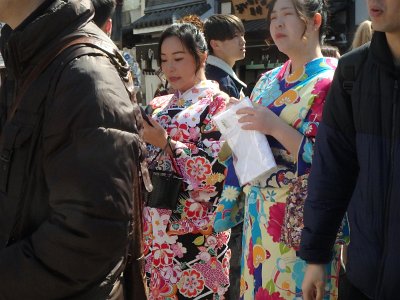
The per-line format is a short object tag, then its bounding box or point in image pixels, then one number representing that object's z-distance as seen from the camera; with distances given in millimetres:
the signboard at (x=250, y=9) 10102
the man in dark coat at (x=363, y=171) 1683
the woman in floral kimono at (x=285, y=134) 2428
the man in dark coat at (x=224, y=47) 4438
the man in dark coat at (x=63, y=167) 1320
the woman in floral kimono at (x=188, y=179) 3219
